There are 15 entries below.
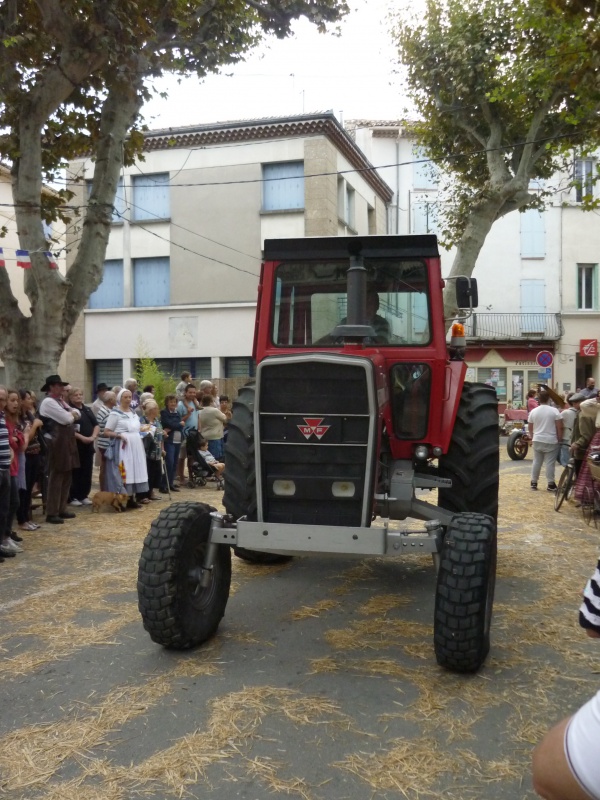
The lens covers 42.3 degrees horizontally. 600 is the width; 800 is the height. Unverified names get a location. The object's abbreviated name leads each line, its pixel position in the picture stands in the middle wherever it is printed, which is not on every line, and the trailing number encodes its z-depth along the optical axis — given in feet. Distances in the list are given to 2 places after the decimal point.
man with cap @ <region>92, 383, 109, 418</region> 35.48
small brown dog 32.01
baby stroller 40.65
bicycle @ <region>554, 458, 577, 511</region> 32.68
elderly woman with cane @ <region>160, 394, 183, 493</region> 38.58
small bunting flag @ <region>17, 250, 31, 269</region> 31.96
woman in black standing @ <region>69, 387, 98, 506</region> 31.99
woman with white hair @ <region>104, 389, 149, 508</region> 32.42
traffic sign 76.35
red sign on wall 98.78
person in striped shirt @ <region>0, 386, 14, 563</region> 22.61
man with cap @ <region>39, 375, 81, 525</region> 28.96
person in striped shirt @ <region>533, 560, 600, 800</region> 4.35
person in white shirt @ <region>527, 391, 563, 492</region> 38.24
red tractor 13.73
